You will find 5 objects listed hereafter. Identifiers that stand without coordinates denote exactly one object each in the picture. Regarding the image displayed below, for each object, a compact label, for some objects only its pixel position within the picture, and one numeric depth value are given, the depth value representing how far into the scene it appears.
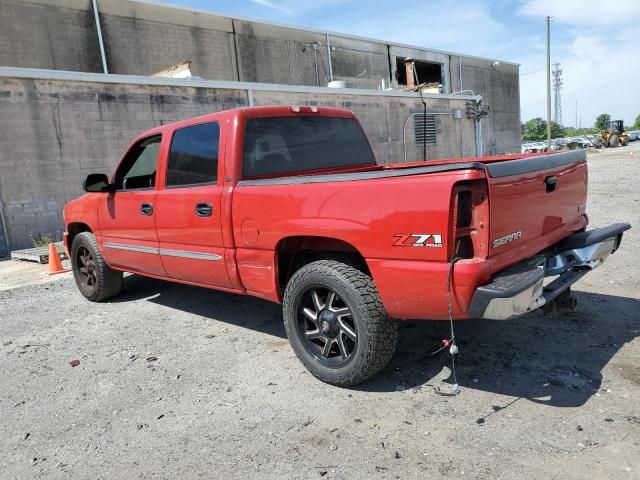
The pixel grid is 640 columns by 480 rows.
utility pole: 35.78
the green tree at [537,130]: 83.25
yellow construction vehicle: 45.56
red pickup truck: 2.70
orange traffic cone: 7.84
